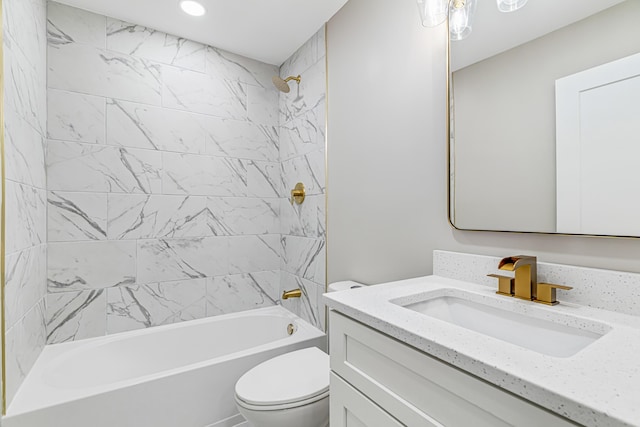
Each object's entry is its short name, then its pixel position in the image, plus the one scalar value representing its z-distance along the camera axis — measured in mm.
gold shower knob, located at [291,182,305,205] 2285
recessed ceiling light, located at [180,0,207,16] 1827
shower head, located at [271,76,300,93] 2243
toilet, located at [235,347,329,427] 1229
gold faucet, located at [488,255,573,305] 862
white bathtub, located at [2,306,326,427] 1334
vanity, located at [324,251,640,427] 458
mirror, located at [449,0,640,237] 816
